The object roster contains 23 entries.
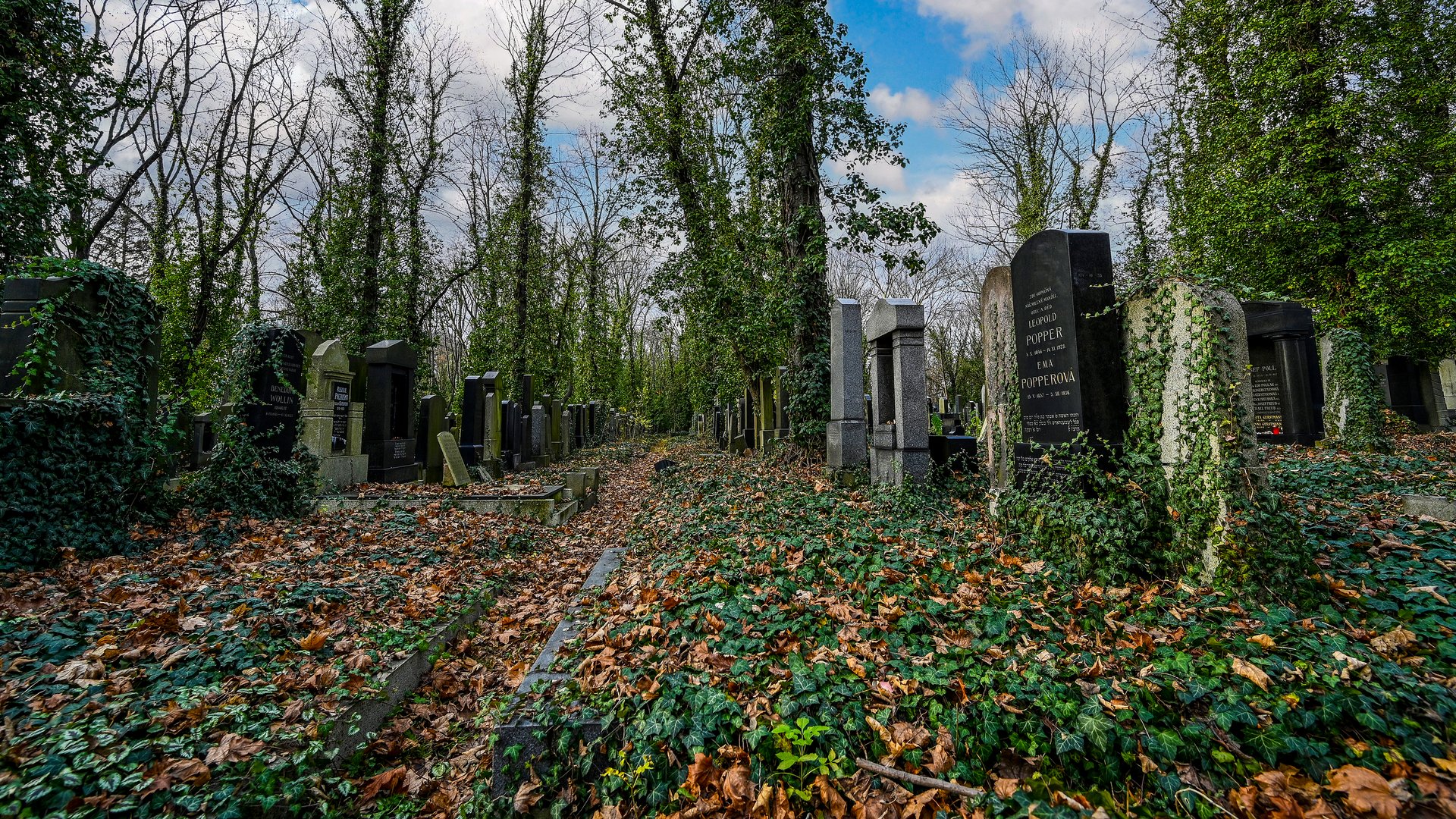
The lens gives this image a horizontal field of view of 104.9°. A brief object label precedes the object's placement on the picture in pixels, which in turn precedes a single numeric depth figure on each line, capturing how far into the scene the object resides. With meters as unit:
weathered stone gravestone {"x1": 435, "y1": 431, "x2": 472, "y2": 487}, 9.86
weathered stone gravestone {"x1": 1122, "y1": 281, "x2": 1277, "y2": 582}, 3.60
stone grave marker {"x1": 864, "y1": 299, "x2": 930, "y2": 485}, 6.95
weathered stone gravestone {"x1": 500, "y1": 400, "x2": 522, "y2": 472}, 13.41
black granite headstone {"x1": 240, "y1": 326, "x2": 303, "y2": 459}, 6.73
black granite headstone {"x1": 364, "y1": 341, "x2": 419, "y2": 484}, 10.24
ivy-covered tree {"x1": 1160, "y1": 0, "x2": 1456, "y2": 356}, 12.53
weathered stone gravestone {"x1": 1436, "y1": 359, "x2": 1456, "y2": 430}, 17.59
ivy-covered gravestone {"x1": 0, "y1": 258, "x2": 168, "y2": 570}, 4.41
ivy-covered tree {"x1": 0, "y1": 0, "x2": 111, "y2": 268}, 8.42
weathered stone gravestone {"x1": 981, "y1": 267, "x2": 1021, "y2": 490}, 5.81
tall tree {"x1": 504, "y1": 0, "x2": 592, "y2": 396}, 17.55
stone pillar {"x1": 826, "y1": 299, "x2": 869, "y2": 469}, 8.48
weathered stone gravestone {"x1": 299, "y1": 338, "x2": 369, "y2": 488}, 8.40
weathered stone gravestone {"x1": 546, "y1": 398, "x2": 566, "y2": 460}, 17.92
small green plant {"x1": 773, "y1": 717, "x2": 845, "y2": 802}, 2.30
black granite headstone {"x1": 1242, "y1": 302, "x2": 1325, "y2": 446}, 10.52
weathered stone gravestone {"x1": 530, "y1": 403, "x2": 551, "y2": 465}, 15.25
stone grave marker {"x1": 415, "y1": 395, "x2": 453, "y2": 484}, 10.21
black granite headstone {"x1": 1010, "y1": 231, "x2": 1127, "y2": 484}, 4.58
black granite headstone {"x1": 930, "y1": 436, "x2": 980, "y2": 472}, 7.30
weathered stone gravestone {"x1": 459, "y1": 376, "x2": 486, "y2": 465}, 11.75
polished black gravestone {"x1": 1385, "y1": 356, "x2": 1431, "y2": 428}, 14.41
